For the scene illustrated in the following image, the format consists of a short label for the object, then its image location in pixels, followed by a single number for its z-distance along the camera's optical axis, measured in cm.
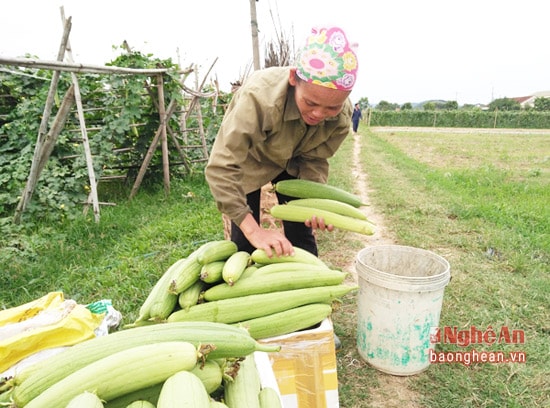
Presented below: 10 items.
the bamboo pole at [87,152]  482
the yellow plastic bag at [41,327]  160
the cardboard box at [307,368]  180
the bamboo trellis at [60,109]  405
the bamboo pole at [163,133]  647
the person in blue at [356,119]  2537
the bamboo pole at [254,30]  614
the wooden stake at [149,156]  644
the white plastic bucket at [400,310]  234
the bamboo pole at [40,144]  445
